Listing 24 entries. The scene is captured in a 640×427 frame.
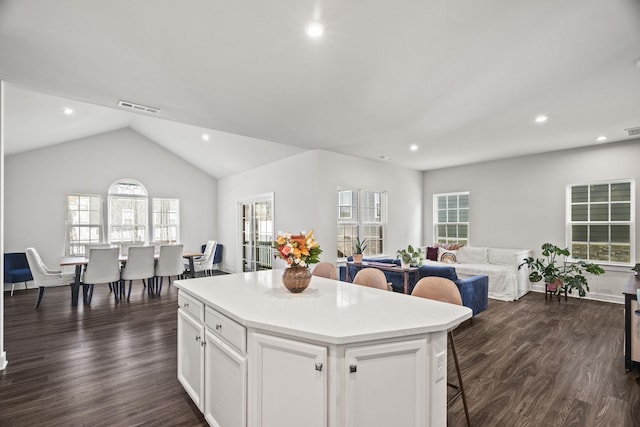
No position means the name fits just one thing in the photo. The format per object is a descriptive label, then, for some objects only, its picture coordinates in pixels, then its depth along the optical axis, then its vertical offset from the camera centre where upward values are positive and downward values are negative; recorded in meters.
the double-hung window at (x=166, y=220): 8.48 -0.19
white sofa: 5.43 -1.04
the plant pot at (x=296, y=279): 2.21 -0.47
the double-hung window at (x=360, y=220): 6.11 -0.15
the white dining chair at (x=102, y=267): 5.07 -0.89
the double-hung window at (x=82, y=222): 7.26 -0.20
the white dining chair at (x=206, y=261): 7.00 -1.10
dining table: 5.08 -0.99
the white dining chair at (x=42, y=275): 4.82 -0.97
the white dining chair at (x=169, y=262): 5.88 -0.93
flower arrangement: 2.16 -0.25
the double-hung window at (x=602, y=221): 5.20 -0.17
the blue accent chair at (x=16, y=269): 5.94 -1.10
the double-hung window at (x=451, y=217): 7.24 -0.12
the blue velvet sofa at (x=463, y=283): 3.90 -0.98
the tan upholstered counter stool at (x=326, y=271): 3.10 -0.59
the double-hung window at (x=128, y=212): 7.87 +0.04
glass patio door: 7.08 -0.48
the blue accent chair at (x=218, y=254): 8.91 -1.17
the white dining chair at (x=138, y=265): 5.48 -0.92
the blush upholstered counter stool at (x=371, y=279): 2.62 -0.57
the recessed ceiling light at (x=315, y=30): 2.15 +1.29
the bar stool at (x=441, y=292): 2.05 -0.56
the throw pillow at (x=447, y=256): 6.63 -0.95
